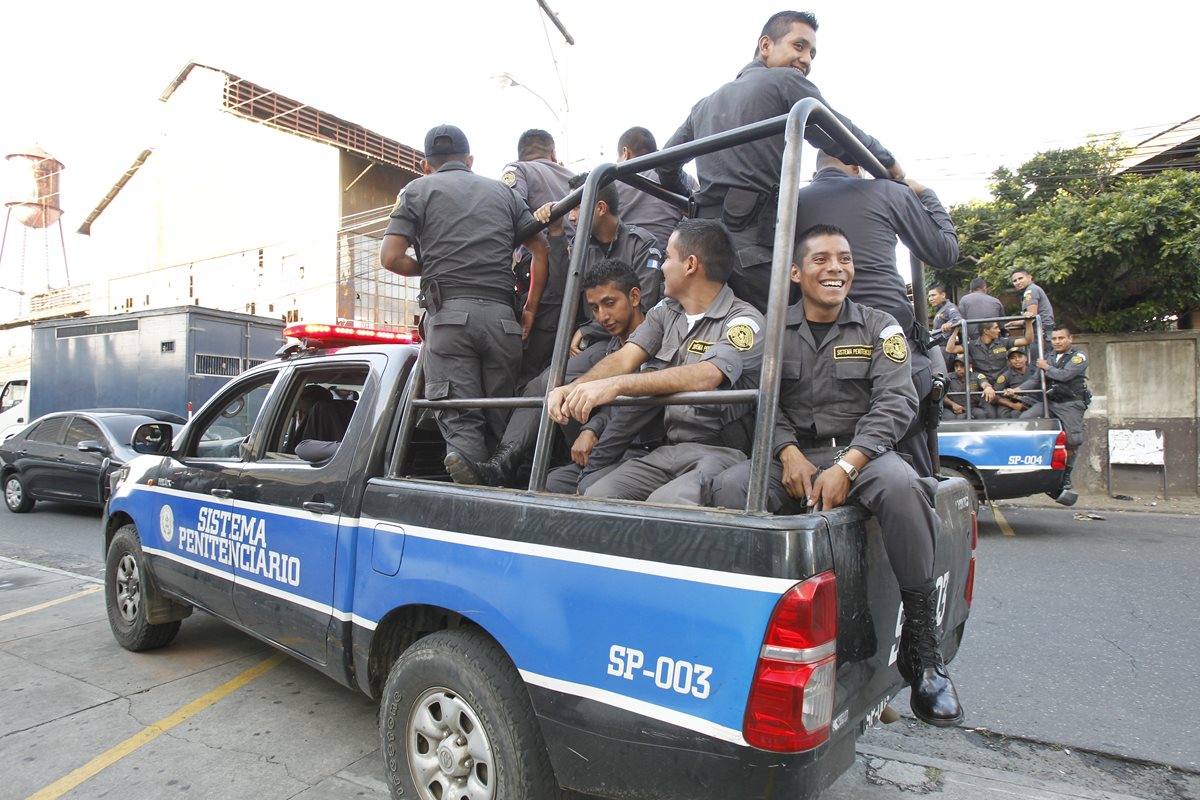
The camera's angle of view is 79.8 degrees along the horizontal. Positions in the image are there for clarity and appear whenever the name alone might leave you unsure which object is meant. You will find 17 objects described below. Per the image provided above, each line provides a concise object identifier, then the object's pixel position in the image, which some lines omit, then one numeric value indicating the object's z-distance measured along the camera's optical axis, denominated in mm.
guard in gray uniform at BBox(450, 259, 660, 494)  2904
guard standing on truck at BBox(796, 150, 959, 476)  2889
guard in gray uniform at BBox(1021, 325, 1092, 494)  8547
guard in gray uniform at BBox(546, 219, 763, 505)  2266
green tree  9875
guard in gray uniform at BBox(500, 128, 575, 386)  3703
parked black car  8820
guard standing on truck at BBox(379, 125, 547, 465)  3139
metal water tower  44406
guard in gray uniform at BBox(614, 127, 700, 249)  3688
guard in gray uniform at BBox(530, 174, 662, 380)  3307
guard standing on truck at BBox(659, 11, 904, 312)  2883
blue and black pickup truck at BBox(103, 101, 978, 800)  1720
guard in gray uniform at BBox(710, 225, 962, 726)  2104
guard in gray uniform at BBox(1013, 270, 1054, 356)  8633
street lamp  13078
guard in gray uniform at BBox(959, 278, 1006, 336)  9055
